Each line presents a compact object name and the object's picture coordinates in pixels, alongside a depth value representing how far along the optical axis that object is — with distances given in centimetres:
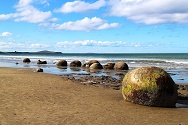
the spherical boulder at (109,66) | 3122
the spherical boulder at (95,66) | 3098
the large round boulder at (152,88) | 925
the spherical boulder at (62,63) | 3759
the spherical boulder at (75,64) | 3639
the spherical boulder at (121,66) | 2974
